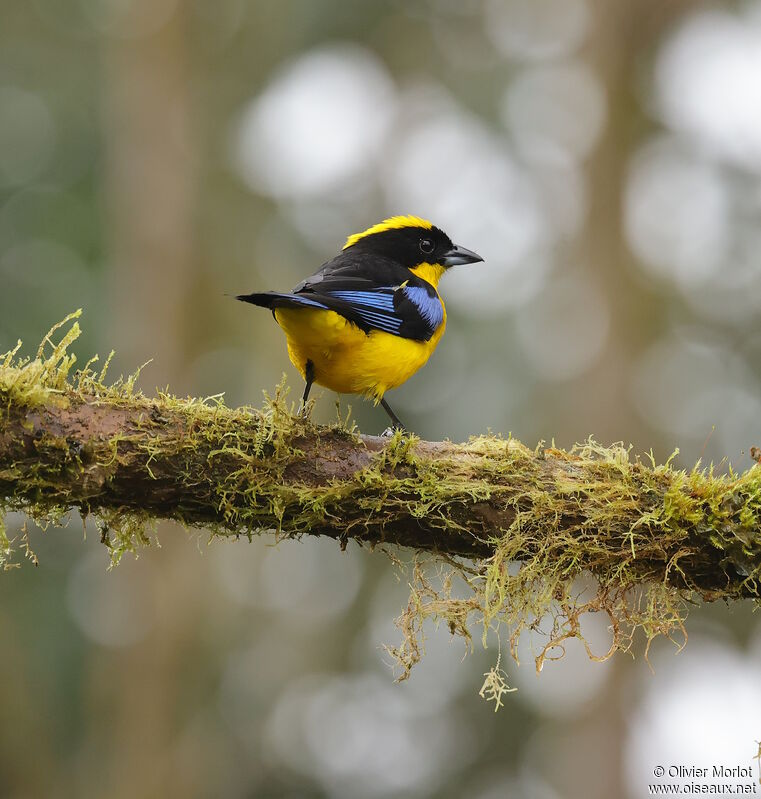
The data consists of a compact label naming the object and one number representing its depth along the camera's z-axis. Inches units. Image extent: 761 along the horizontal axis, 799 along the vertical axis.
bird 343.3
